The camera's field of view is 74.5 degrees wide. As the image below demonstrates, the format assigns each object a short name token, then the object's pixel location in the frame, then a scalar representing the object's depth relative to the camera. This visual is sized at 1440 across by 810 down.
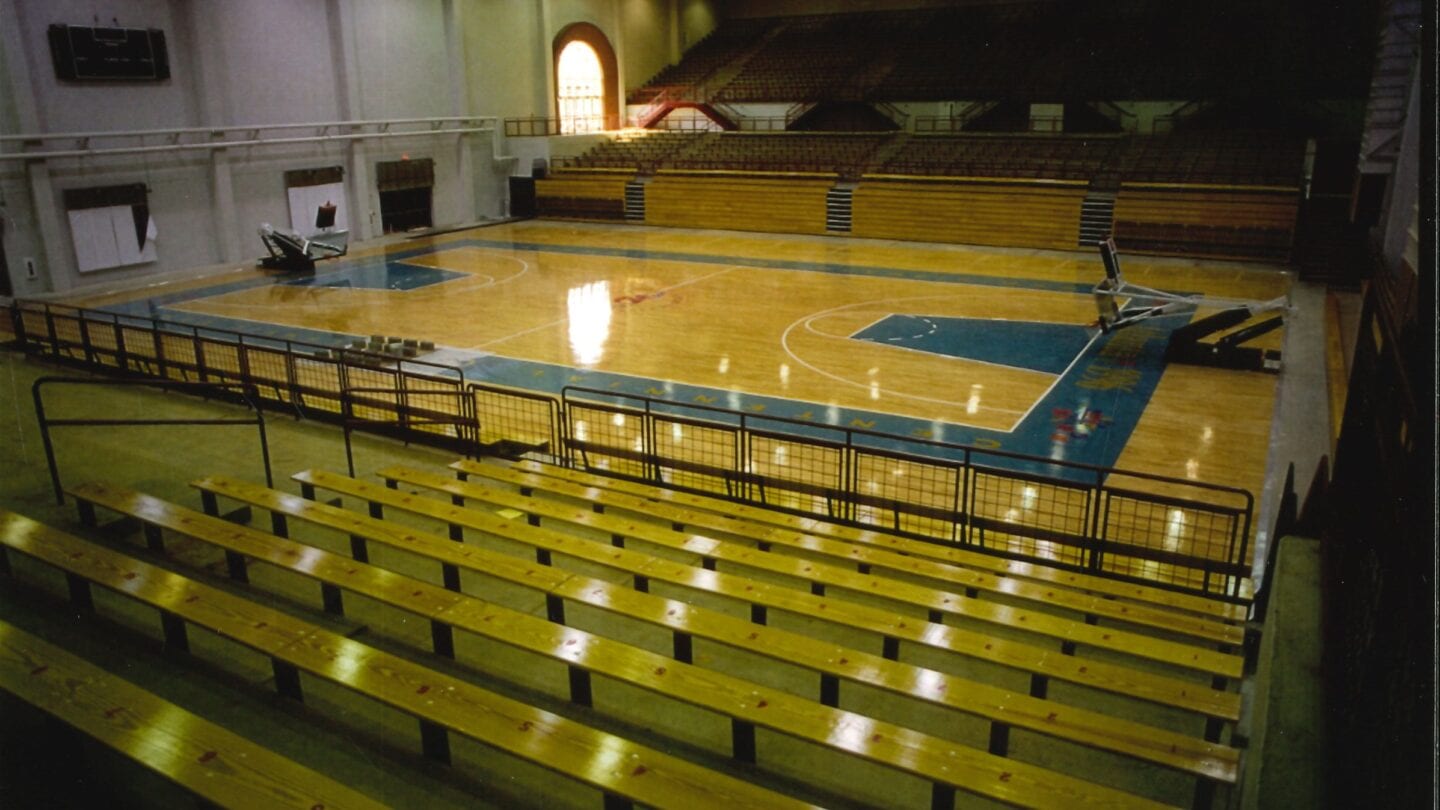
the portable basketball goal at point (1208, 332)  13.57
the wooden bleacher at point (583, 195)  30.56
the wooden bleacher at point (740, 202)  27.80
